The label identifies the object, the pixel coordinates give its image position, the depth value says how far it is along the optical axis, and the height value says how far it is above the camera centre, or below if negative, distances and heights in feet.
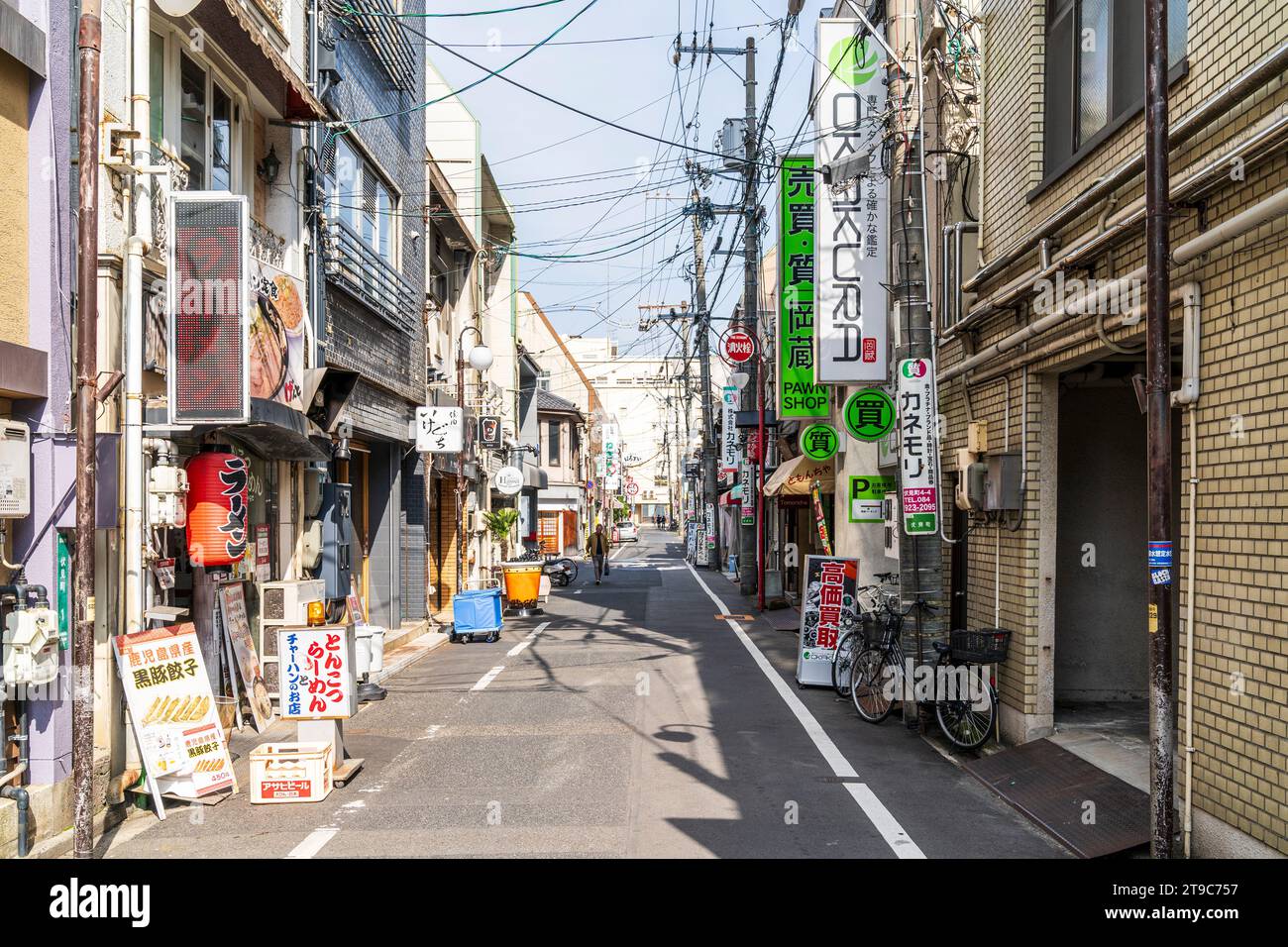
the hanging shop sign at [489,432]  87.66 +4.60
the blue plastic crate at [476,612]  62.23 -8.29
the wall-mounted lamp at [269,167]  41.96 +13.65
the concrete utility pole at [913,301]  34.24 +6.41
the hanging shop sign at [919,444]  33.78 +1.34
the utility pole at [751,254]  85.40 +20.52
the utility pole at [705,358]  107.72 +14.14
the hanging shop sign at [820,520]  55.83 -2.18
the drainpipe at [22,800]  21.48 -7.02
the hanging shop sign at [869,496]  45.27 -0.65
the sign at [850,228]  42.93 +11.67
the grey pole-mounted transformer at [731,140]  86.28 +31.09
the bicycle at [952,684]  30.91 -7.12
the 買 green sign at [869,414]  40.42 +2.83
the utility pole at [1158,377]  19.30 +2.08
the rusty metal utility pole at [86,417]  21.09 +1.47
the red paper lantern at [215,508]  31.58 -0.81
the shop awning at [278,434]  32.58 +1.80
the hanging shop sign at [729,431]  107.04 +5.90
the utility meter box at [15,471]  21.95 +0.31
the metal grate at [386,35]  51.39 +26.10
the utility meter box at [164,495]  28.27 -0.34
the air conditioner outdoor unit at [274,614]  39.29 -5.38
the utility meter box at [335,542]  48.11 -2.93
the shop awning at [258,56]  33.19 +15.87
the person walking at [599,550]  111.86 -7.69
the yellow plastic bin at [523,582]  75.72 -7.73
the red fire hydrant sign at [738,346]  88.17 +12.47
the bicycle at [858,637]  40.37 -6.37
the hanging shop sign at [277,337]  37.14 +5.96
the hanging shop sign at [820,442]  58.85 +2.46
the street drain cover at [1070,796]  21.86 -8.00
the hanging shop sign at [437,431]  63.98 +3.43
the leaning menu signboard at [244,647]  35.40 -6.07
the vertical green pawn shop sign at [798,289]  63.77 +12.78
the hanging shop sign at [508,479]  96.78 +0.36
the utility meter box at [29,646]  21.85 -3.67
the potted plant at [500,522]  91.91 -3.69
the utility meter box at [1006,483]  31.14 -0.04
